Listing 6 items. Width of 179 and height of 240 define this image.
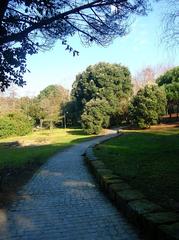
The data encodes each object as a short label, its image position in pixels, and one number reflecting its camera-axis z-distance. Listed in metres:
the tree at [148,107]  23.29
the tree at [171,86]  25.24
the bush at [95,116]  24.92
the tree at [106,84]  30.37
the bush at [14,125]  29.20
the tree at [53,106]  36.98
